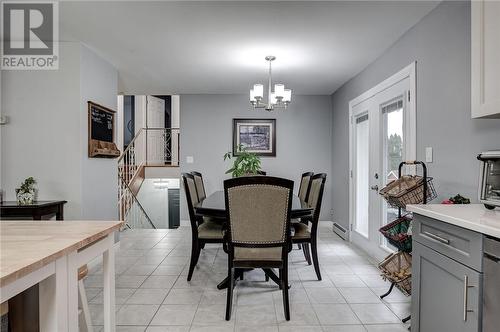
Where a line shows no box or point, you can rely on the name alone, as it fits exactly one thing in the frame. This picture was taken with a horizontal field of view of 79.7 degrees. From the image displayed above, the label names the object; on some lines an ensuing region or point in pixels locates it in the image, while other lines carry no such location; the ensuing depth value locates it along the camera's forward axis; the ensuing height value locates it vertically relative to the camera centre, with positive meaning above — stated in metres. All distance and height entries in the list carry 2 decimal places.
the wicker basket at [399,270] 2.11 -0.79
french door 2.89 +0.17
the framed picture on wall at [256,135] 5.45 +0.49
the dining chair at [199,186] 3.70 -0.32
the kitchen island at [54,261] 0.92 -0.36
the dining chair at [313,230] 2.86 -0.67
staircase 6.05 +0.01
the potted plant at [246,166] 4.13 -0.06
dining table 2.55 -0.43
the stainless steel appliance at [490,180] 1.48 -0.08
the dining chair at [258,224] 2.13 -0.45
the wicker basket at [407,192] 2.12 -0.21
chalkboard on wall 3.30 +0.34
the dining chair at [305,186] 3.68 -0.31
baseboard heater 4.58 -1.09
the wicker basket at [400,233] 2.15 -0.54
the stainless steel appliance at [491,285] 1.08 -0.45
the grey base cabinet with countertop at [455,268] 1.12 -0.45
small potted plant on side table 2.80 -0.30
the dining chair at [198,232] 2.82 -0.67
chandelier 3.39 +0.77
